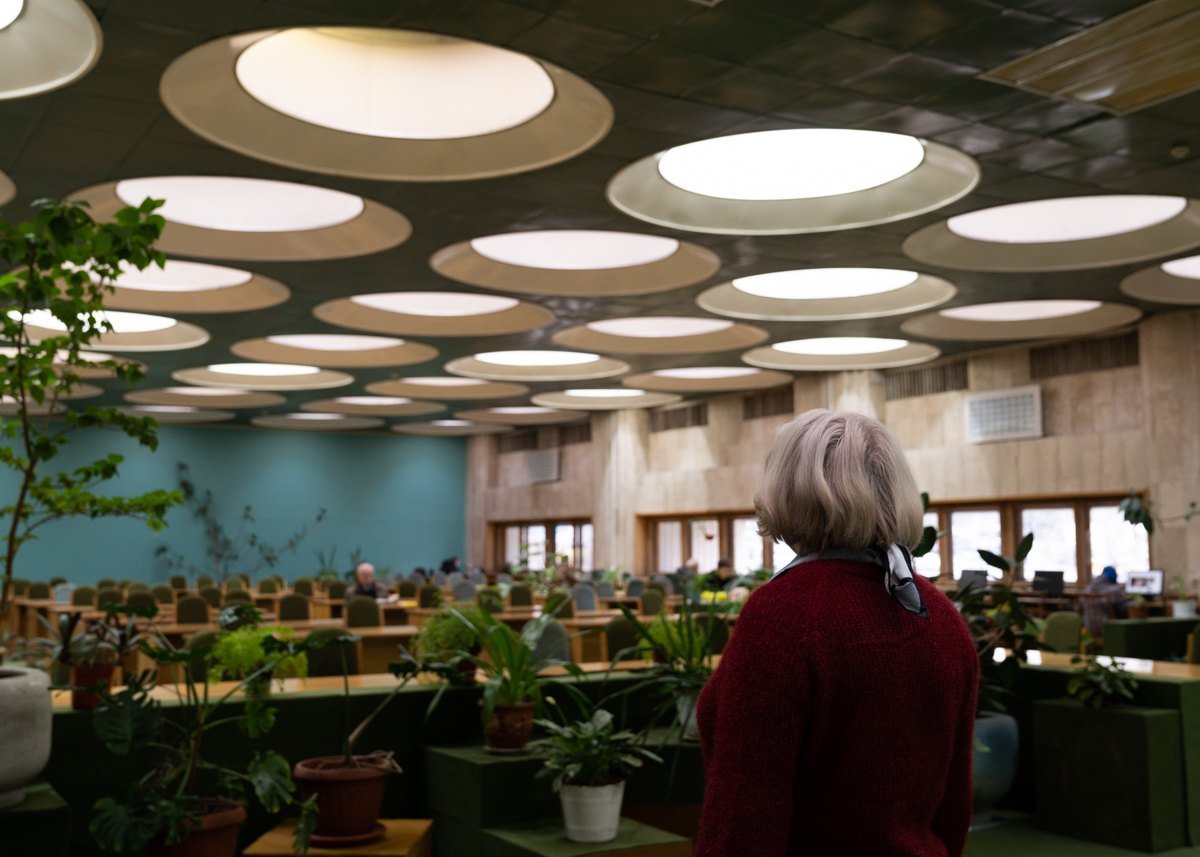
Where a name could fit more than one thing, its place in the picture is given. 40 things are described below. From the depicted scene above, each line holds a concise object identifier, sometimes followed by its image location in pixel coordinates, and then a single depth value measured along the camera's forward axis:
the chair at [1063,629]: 8.09
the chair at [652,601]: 11.98
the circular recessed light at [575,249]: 10.04
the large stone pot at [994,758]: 4.50
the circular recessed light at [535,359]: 15.74
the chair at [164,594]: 13.64
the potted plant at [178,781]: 3.17
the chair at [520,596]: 13.09
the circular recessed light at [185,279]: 10.95
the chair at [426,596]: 12.18
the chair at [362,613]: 10.04
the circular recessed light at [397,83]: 6.60
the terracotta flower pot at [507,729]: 4.19
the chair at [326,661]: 5.45
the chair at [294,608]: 10.34
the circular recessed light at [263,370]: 16.17
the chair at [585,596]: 12.77
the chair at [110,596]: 11.65
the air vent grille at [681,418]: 19.61
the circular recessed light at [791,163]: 7.93
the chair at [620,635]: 6.71
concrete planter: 2.99
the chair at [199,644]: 4.94
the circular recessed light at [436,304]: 12.02
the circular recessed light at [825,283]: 11.43
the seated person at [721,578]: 11.67
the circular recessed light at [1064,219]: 9.11
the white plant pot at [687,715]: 4.34
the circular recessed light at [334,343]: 14.48
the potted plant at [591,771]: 3.81
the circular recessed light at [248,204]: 8.52
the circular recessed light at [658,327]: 13.27
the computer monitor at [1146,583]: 11.89
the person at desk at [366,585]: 12.30
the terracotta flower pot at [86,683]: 3.80
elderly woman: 1.36
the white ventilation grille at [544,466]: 22.89
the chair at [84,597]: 12.99
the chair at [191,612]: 10.12
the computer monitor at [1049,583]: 12.26
